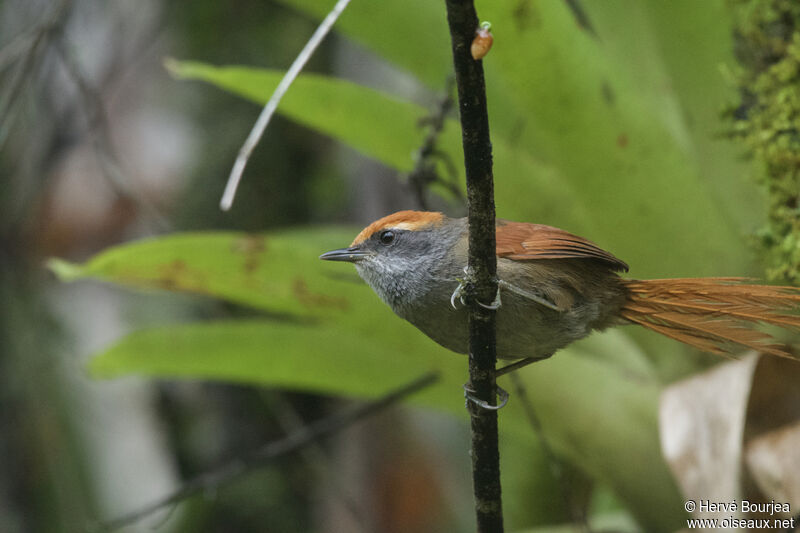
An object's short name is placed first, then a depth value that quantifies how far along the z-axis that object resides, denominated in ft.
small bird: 11.61
